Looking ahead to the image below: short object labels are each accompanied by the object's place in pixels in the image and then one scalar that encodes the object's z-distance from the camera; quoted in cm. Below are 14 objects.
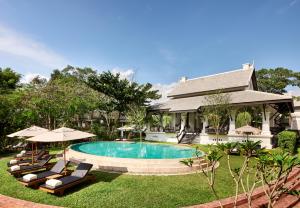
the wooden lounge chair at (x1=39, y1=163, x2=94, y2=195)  804
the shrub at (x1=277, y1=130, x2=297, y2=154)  1833
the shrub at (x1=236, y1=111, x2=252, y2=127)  2322
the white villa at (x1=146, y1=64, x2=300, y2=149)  2235
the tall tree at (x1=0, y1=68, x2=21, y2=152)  1786
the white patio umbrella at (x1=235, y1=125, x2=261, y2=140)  1814
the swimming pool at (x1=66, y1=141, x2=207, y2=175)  1159
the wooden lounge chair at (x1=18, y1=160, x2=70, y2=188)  882
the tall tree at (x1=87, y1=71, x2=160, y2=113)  3166
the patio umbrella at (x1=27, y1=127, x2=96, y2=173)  948
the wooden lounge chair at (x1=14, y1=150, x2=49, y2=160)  1363
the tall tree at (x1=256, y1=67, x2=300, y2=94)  4506
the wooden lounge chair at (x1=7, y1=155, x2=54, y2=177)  1029
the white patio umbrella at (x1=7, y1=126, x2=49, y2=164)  1309
